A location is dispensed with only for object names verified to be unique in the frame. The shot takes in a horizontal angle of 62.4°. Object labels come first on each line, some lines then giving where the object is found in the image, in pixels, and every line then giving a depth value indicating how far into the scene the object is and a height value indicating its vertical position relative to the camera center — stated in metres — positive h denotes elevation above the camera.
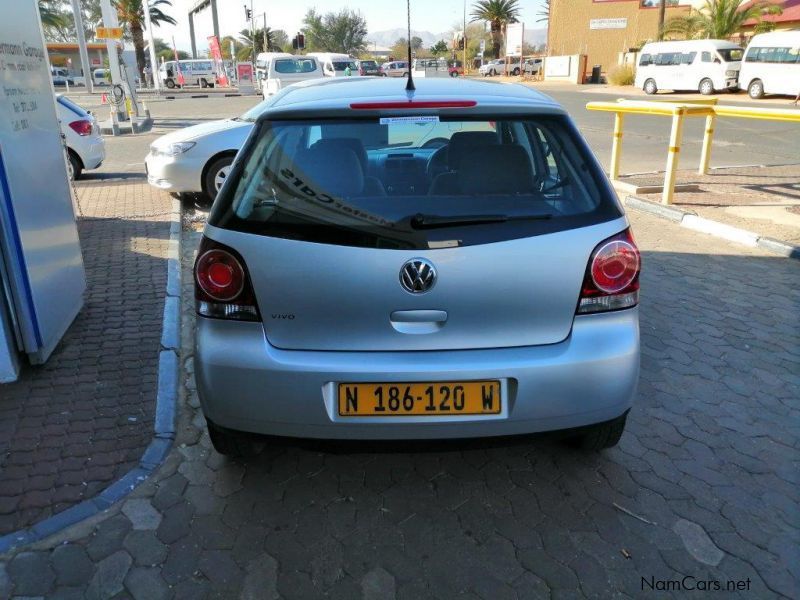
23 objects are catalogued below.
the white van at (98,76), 59.46 -0.59
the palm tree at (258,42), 74.81 +2.63
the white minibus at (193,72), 46.38 -0.35
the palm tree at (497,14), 69.50 +4.63
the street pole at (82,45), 22.73 +0.86
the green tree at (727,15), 35.66 +1.96
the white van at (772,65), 25.27 -0.46
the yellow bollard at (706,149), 9.91 -1.40
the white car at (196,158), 8.45 -1.10
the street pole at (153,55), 39.23 +0.78
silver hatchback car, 2.41 -0.84
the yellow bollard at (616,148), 9.45 -1.26
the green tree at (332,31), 82.88 +3.84
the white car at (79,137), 10.84 -1.05
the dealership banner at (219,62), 45.91 +0.29
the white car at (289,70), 24.78 -0.19
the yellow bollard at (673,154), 7.74 -1.13
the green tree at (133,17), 48.91 +3.63
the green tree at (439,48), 89.57 +1.70
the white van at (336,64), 31.73 -0.04
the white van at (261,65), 30.56 +0.01
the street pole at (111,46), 18.02 +0.58
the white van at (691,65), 29.91 -0.48
